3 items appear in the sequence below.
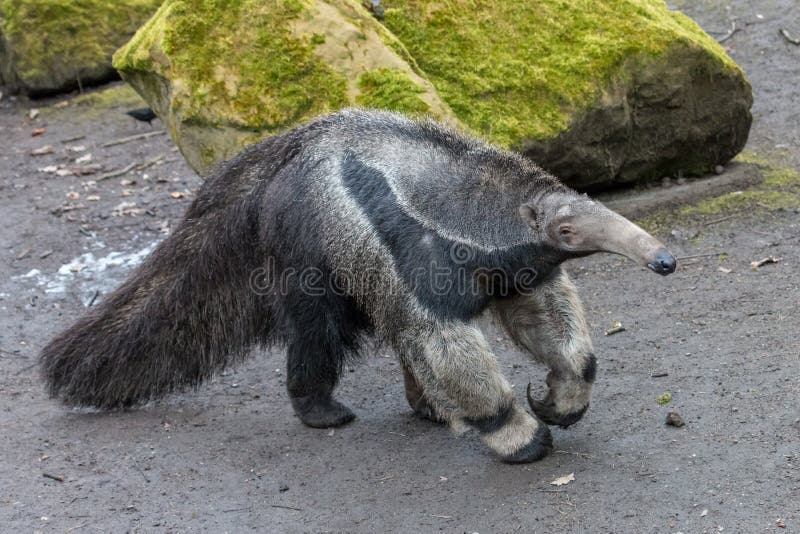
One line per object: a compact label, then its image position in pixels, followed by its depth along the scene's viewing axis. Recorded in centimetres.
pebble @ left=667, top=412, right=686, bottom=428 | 575
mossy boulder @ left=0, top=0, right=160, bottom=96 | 1302
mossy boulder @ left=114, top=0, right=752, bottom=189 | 780
